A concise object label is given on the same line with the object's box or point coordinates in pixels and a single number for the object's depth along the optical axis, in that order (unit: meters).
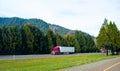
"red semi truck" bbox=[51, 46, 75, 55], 40.35
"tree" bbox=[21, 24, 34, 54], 37.21
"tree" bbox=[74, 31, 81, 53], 54.41
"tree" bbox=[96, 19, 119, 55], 38.58
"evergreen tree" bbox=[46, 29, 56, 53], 43.86
